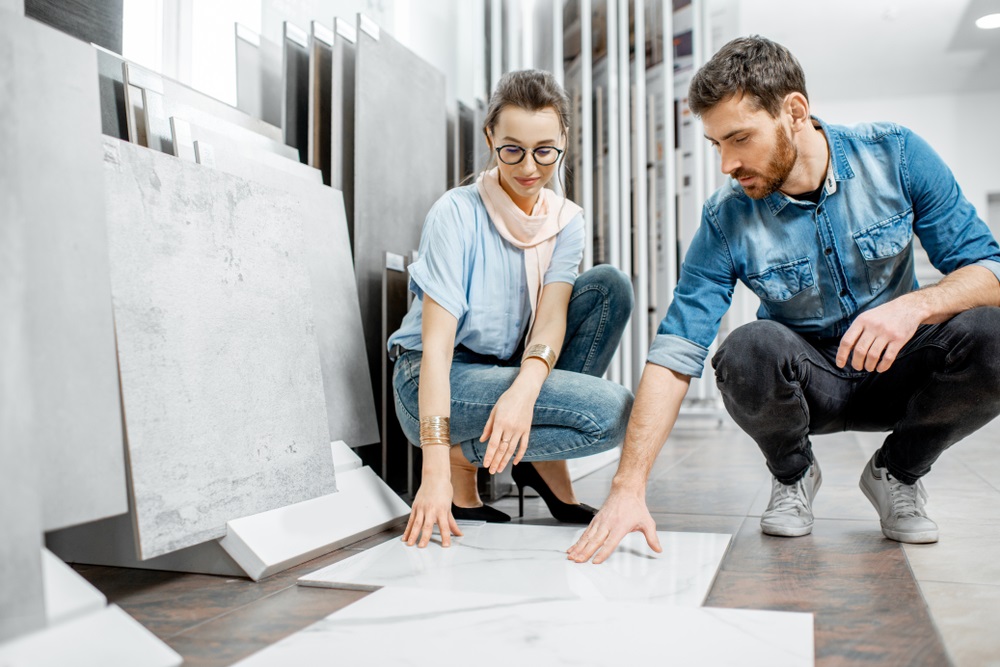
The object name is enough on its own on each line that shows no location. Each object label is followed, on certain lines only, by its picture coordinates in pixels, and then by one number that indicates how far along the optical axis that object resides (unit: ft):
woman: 5.01
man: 4.83
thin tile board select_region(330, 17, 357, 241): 6.38
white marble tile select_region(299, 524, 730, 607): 3.86
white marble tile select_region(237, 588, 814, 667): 2.94
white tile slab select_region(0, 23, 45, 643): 2.54
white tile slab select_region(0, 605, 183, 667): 2.60
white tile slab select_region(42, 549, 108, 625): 2.78
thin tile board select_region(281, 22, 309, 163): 6.46
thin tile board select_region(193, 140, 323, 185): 5.15
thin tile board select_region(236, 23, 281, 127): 6.54
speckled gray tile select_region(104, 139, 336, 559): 3.88
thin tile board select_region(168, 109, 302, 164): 5.22
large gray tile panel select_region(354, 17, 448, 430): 6.43
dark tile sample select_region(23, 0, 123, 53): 4.82
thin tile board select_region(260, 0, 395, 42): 7.04
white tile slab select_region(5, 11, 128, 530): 3.16
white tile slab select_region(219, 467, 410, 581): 4.29
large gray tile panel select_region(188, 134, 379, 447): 5.87
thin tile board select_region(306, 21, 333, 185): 6.46
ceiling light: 18.19
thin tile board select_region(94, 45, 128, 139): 4.93
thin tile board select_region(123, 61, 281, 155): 5.07
